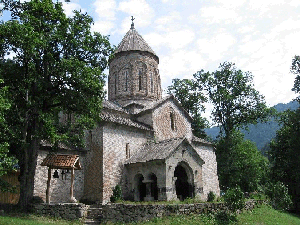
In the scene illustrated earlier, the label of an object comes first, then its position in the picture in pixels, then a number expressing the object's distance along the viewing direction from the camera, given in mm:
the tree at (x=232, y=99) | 28875
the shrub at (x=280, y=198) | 20531
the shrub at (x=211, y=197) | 17266
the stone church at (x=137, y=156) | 16767
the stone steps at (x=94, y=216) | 13633
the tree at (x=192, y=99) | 31016
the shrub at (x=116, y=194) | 16358
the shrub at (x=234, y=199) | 14930
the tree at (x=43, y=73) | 12867
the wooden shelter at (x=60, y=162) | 14648
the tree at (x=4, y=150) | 10250
